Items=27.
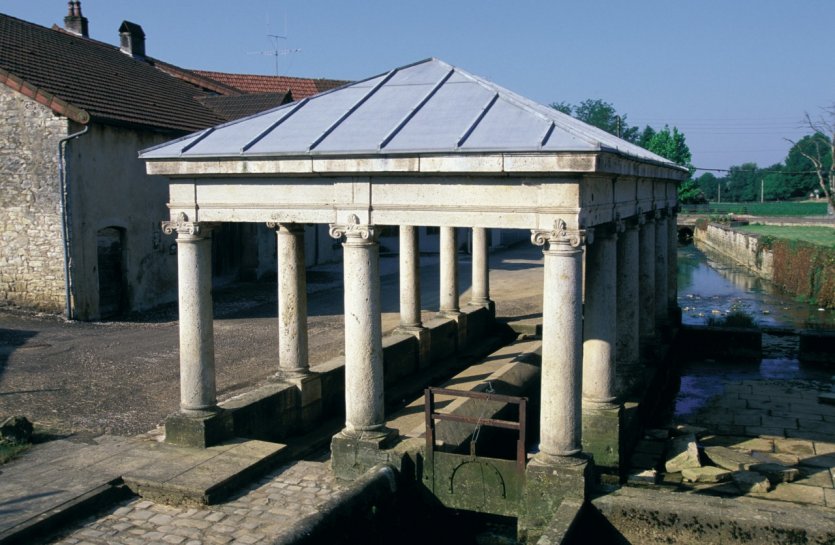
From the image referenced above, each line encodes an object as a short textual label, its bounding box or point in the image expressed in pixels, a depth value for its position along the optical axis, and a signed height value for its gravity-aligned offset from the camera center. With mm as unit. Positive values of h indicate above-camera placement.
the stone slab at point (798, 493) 8867 -3243
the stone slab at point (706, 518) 6762 -2713
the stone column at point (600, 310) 8945 -1083
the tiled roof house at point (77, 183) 16844 +911
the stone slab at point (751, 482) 9086 -3177
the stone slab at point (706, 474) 9562 -3212
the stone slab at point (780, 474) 9469 -3171
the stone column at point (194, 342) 8977 -1384
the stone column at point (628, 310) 11039 -1360
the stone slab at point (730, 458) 9883 -3179
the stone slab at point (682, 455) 9979 -3143
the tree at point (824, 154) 51844 +5959
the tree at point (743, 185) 123688 +4562
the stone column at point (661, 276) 15672 -1289
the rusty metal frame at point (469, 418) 7703 -2038
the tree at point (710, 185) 140125 +5103
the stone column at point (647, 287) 13430 -1271
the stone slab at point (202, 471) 7758 -2591
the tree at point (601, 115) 106688 +14021
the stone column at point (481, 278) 16984 -1342
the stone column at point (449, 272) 15562 -1109
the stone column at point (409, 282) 14086 -1157
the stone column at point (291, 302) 10203 -1091
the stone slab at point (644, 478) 9266 -3135
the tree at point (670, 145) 84250 +7423
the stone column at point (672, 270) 17031 -1308
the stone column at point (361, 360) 8305 -1509
